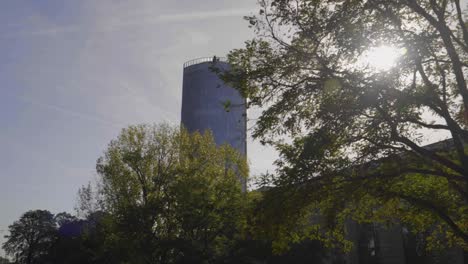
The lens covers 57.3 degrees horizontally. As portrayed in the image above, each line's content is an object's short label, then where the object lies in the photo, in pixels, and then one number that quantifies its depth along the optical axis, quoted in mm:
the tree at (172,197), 28047
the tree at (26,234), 94438
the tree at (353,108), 11617
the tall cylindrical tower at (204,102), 118375
